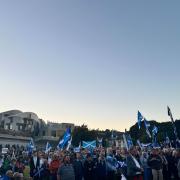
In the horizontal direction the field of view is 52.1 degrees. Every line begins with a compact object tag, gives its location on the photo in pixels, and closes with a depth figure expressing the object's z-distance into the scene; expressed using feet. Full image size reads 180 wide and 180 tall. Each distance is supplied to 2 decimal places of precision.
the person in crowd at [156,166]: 29.11
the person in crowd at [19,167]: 31.98
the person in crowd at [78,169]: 29.09
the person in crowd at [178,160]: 30.40
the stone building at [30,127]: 181.29
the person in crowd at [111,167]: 30.57
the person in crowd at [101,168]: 29.75
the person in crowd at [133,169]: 26.24
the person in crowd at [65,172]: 26.12
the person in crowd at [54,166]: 30.17
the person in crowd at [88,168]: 29.31
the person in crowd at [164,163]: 31.55
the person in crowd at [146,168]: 30.91
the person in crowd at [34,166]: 33.04
